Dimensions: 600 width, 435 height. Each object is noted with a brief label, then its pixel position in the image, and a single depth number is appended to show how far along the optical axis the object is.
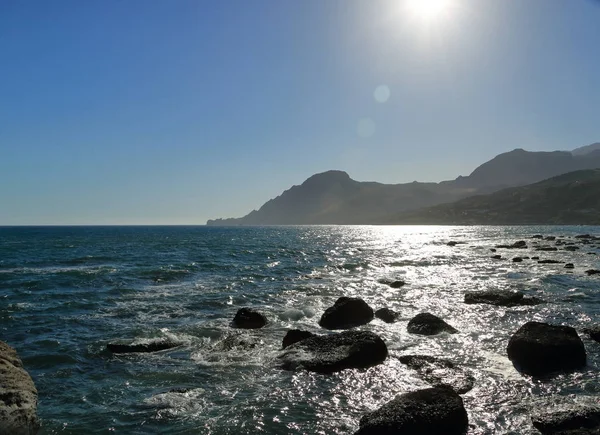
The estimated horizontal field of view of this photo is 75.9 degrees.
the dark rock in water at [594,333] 16.47
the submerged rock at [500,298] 24.25
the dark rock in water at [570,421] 9.01
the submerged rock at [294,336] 16.94
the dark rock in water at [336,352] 14.00
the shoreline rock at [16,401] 8.90
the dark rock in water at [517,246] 72.25
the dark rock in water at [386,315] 21.75
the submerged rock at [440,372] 12.18
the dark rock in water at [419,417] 9.16
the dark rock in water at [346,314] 20.91
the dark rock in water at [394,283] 33.28
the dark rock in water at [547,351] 13.45
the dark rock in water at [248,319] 20.77
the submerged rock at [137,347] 16.69
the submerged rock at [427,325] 18.73
